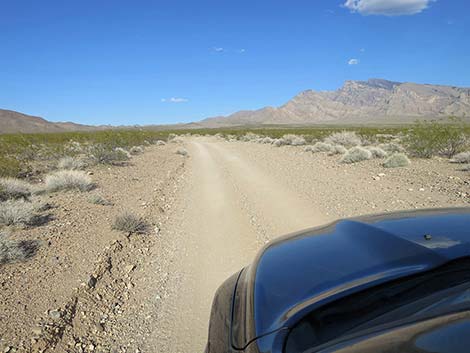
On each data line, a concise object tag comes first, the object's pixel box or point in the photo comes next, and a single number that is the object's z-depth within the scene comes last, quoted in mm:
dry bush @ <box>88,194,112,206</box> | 8359
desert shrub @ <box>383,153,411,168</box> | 12398
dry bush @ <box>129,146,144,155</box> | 24222
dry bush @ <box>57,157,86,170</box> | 13703
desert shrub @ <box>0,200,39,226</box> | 6320
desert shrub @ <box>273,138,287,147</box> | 28147
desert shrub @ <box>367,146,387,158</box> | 15508
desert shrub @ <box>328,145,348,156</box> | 18033
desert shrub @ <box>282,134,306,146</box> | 27844
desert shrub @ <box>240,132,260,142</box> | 41875
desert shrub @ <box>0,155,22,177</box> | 10858
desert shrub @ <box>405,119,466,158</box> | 15211
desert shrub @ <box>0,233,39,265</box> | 4867
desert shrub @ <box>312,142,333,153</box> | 20070
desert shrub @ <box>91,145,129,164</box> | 16703
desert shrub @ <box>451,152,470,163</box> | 12756
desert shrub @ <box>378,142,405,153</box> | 17309
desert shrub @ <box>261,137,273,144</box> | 34172
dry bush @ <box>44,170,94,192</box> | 9617
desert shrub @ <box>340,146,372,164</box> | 14414
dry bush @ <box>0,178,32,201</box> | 8375
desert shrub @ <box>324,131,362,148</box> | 23194
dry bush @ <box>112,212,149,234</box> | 6574
